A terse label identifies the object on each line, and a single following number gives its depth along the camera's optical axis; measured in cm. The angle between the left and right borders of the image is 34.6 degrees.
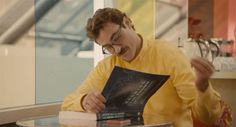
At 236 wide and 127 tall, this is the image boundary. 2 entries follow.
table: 134
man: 151
